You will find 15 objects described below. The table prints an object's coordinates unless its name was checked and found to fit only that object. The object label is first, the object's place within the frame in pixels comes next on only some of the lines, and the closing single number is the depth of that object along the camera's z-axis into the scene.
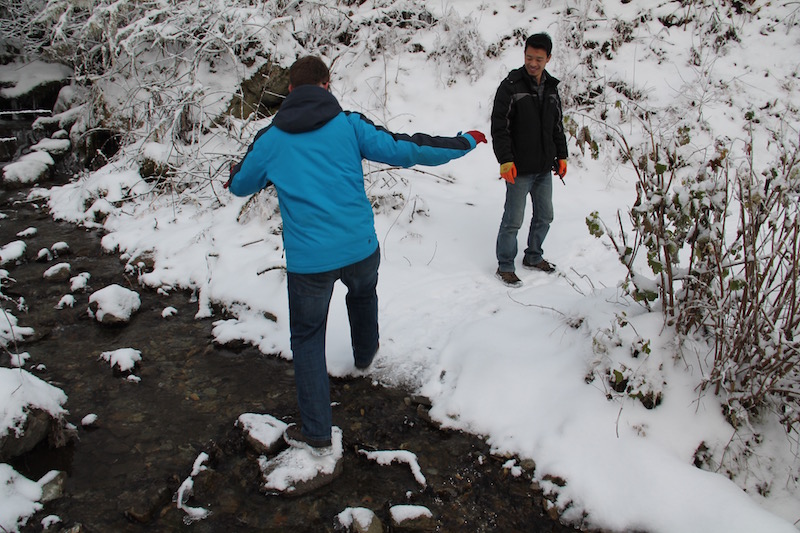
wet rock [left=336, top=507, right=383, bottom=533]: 2.53
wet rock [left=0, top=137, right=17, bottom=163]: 9.09
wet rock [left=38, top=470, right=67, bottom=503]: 2.75
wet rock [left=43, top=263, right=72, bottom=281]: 5.23
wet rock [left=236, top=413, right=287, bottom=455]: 3.01
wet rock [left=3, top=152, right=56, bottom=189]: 8.05
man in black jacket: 4.18
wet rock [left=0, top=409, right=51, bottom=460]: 2.92
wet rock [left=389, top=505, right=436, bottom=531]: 2.59
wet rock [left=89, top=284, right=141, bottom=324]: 4.41
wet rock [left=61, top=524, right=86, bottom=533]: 2.54
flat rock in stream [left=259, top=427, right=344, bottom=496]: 2.78
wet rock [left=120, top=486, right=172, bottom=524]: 2.62
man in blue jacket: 2.64
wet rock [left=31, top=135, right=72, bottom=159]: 8.89
